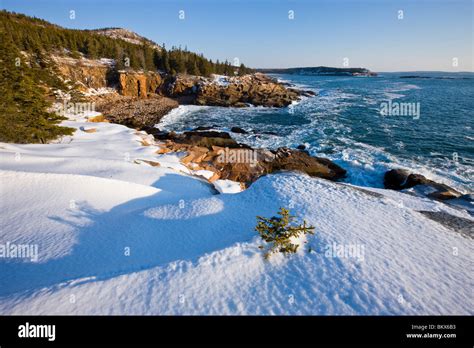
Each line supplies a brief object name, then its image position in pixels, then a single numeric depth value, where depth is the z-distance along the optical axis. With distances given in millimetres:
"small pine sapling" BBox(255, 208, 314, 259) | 6668
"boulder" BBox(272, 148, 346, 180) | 22125
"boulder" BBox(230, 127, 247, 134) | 35812
